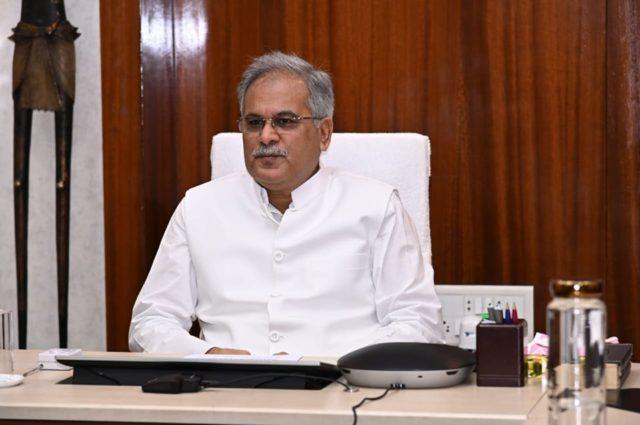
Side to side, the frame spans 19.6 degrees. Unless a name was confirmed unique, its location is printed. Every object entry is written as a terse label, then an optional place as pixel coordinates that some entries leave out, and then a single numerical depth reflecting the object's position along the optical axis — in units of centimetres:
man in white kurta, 331
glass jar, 218
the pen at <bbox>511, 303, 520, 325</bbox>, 271
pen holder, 268
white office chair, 346
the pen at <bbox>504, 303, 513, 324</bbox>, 272
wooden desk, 248
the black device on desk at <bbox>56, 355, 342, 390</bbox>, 269
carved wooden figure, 404
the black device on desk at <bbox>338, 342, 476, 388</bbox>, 265
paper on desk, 271
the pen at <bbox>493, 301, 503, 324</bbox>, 272
